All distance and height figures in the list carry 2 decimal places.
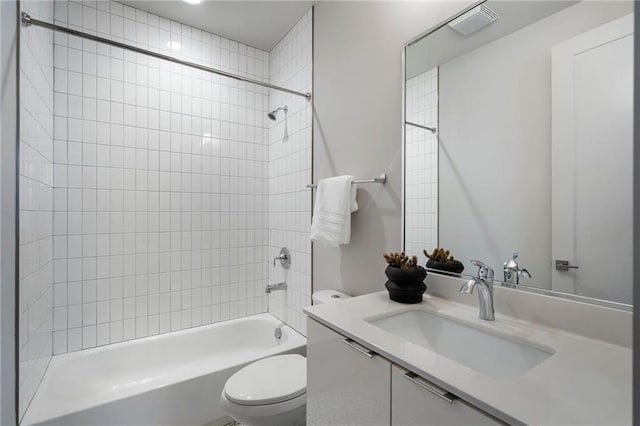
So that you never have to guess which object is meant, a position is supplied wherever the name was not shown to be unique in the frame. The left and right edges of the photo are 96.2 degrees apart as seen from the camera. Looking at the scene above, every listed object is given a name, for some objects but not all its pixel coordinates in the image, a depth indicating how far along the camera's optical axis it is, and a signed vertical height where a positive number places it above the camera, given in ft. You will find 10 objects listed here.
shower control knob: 7.48 -1.19
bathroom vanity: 1.76 -1.17
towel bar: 4.70 +0.55
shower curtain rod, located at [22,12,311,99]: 4.09 +2.78
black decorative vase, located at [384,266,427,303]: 3.60 -0.90
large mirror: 2.53 +0.77
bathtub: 4.55 -3.20
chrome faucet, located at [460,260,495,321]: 3.07 -0.84
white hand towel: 5.00 +0.01
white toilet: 4.14 -2.73
